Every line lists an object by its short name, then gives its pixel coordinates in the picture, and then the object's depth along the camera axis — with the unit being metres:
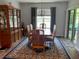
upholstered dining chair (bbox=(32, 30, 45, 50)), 2.25
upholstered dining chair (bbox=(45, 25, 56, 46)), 2.91
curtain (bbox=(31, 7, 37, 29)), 4.42
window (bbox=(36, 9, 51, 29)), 4.44
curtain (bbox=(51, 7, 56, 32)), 4.36
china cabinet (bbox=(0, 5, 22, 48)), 2.70
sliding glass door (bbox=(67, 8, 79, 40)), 3.24
